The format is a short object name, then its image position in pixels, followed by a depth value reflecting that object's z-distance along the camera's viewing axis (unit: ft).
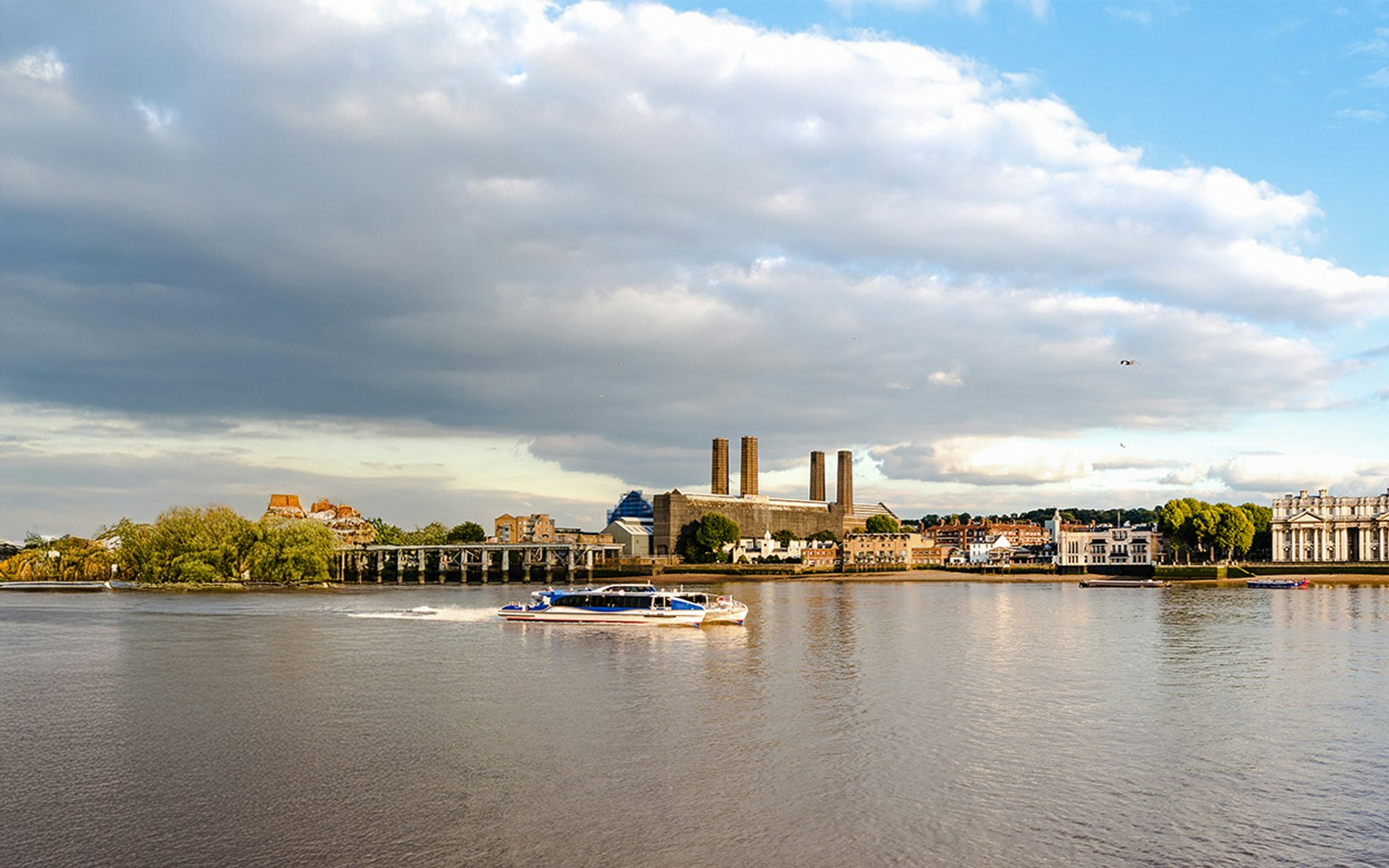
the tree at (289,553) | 396.37
